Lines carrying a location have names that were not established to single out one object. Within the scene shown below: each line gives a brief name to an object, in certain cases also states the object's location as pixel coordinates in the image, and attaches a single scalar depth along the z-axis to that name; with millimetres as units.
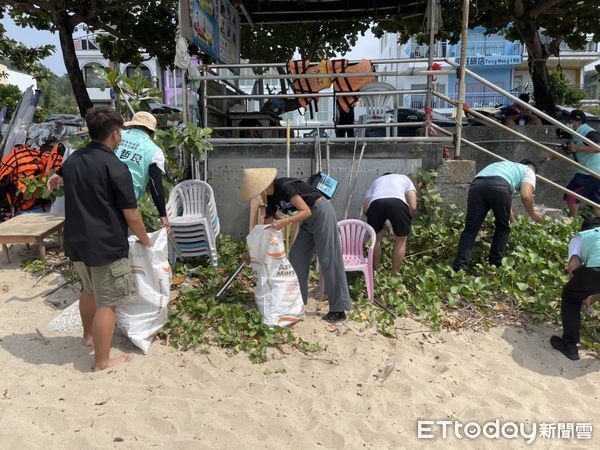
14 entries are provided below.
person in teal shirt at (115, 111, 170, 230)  4137
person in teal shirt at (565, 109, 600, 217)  6590
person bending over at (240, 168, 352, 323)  3828
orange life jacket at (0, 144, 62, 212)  6352
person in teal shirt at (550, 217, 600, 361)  3613
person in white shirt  4708
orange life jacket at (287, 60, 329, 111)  6160
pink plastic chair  4520
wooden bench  4922
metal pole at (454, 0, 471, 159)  5445
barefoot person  3092
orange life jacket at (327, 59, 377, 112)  6047
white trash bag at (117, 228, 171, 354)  3566
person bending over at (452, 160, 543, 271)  4844
